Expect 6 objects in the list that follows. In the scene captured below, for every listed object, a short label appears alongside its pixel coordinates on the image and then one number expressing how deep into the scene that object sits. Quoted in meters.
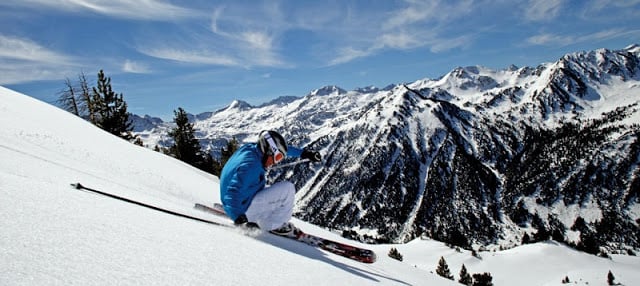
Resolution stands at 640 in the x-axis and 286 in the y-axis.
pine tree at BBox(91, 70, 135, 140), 40.41
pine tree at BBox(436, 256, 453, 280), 55.49
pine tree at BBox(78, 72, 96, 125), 42.16
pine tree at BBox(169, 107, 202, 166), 44.81
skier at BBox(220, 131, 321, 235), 5.89
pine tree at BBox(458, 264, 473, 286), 56.73
